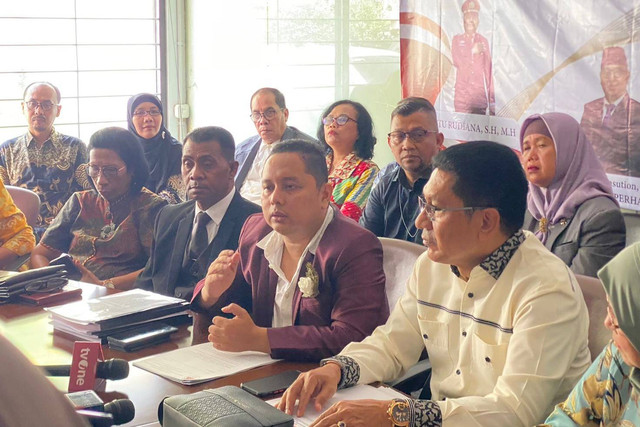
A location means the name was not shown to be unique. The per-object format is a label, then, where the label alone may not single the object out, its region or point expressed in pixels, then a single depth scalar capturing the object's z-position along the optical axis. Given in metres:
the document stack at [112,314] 2.06
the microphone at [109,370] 1.71
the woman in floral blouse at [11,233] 3.36
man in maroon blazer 1.97
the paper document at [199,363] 1.80
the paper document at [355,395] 1.63
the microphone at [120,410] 1.47
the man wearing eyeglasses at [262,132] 4.89
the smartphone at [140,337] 2.00
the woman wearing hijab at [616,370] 1.34
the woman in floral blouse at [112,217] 3.35
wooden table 1.69
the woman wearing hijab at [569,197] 2.96
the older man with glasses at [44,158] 4.88
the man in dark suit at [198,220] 2.85
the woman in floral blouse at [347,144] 4.24
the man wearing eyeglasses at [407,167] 3.55
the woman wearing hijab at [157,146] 4.84
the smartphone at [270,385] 1.69
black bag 1.41
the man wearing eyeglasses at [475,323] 1.61
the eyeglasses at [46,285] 2.48
